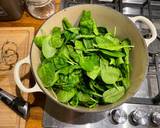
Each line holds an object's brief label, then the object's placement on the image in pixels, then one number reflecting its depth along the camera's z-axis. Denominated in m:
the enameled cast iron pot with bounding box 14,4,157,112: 0.54
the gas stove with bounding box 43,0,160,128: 0.60
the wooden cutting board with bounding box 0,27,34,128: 0.64
